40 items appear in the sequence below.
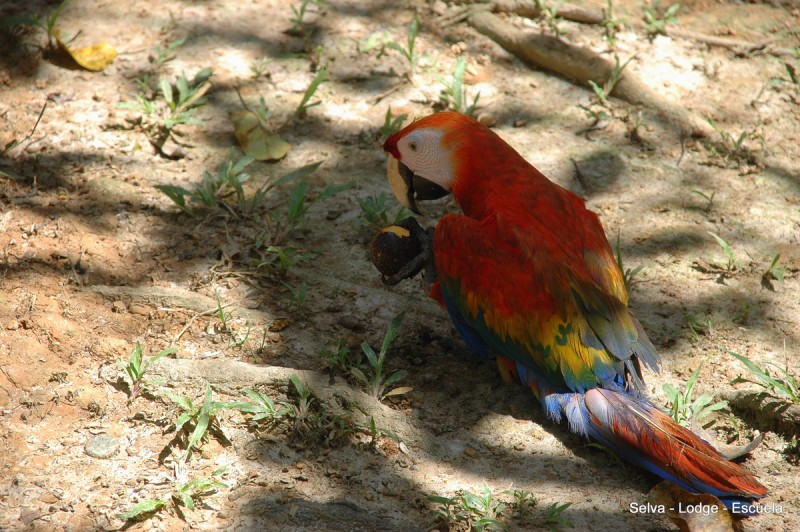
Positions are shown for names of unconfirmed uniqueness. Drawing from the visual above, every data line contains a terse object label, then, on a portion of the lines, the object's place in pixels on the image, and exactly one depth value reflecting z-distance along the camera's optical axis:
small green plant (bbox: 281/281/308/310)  6.33
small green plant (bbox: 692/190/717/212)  7.57
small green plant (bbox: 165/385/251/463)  4.96
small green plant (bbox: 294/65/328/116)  8.05
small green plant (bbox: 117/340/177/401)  5.27
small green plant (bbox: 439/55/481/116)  8.32
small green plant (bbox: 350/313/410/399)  5.71
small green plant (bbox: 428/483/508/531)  4.70
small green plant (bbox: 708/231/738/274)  6.87
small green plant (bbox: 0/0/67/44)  7.97
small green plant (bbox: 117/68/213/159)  7.70
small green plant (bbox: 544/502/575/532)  4.76
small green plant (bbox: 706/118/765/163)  8.12
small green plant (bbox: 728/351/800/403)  5.60
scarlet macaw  5.09
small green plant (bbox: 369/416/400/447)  5.29
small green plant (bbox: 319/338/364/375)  5.81
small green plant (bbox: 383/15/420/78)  8.70
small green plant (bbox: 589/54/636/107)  8.60
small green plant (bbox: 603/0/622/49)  9.25
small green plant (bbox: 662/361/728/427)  5.62
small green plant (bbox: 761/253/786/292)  6.71
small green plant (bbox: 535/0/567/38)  9.33
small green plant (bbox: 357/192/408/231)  7.11
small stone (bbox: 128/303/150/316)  5.94
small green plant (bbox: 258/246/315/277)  6.52
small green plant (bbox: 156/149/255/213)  6.86
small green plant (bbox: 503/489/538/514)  4.90
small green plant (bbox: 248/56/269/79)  8.50
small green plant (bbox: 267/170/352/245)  6.87
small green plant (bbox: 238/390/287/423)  5.24
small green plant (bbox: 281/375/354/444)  5.25
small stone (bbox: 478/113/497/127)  8.29
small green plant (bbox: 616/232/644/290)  6.75
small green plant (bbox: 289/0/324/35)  8.99
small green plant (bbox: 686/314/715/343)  6.35
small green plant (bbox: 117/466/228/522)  4.43
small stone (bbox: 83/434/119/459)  4.82
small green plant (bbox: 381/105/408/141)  7.94
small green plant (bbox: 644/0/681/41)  9.34
